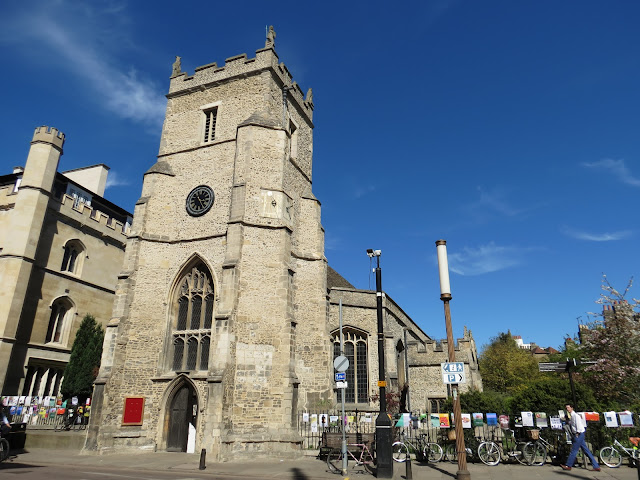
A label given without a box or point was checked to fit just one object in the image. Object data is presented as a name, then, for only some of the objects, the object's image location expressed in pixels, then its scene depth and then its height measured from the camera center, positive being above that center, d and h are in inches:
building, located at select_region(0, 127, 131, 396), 795.4 +252.2
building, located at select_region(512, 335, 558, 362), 2752.5 +326.6
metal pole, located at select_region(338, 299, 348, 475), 425.9 -53.3
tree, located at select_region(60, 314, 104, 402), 852.6 +58.2
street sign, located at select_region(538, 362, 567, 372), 505.4 +38.7
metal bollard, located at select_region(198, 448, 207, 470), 482.6 -70.1
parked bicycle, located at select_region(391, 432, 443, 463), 513.3 -59.2
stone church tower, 599.2 +164.3
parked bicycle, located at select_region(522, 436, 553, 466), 474.3 -54.1
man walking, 426.3 -32.6
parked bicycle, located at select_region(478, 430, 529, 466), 482.9 -56.8
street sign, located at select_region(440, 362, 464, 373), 386.0 +27.5
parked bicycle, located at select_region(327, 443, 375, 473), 467.2 -62.9
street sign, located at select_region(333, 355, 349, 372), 459.8 +34.2
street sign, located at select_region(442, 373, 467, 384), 381.5 +18.5
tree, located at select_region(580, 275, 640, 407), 710.5 +83.9
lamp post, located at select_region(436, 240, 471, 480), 363.9 +57.9
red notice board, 637.9 -23.6
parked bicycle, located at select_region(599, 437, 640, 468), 441.0 -51.5
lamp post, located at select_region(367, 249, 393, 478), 407.8 -38.0
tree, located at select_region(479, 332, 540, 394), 1770.4 +127.2
